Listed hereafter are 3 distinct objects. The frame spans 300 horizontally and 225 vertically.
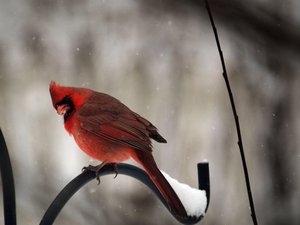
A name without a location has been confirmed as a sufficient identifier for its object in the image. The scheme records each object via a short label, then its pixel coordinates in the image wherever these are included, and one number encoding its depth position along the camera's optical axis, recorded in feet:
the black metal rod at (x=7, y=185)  13.56
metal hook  13.52
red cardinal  15.53
